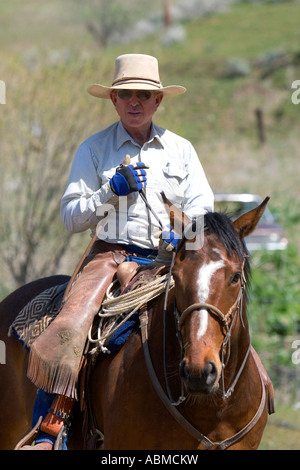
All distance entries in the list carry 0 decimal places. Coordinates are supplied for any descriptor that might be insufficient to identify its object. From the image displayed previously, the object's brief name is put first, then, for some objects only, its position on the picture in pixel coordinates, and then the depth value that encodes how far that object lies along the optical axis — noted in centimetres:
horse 687
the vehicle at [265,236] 3678
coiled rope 823
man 840
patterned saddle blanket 954
